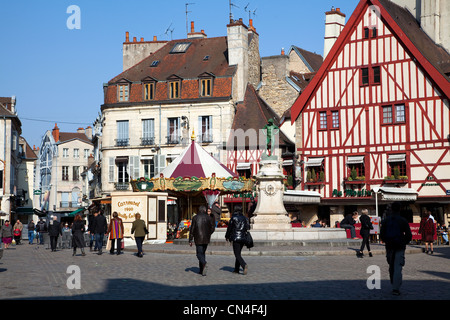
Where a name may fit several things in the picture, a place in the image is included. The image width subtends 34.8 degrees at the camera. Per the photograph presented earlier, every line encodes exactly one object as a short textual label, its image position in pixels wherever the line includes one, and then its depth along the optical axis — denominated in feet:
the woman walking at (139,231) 66.64
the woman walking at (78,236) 72.27
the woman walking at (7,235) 101.30
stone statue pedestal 80.69
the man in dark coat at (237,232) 47.09
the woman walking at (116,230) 71.36
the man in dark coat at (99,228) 73.97
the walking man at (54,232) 87.45
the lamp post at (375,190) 97.13
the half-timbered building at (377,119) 121.39
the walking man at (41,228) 112.88
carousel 107.04
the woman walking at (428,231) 72.49
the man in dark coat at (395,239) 36.36
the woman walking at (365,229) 63.00
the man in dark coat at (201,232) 46.71
